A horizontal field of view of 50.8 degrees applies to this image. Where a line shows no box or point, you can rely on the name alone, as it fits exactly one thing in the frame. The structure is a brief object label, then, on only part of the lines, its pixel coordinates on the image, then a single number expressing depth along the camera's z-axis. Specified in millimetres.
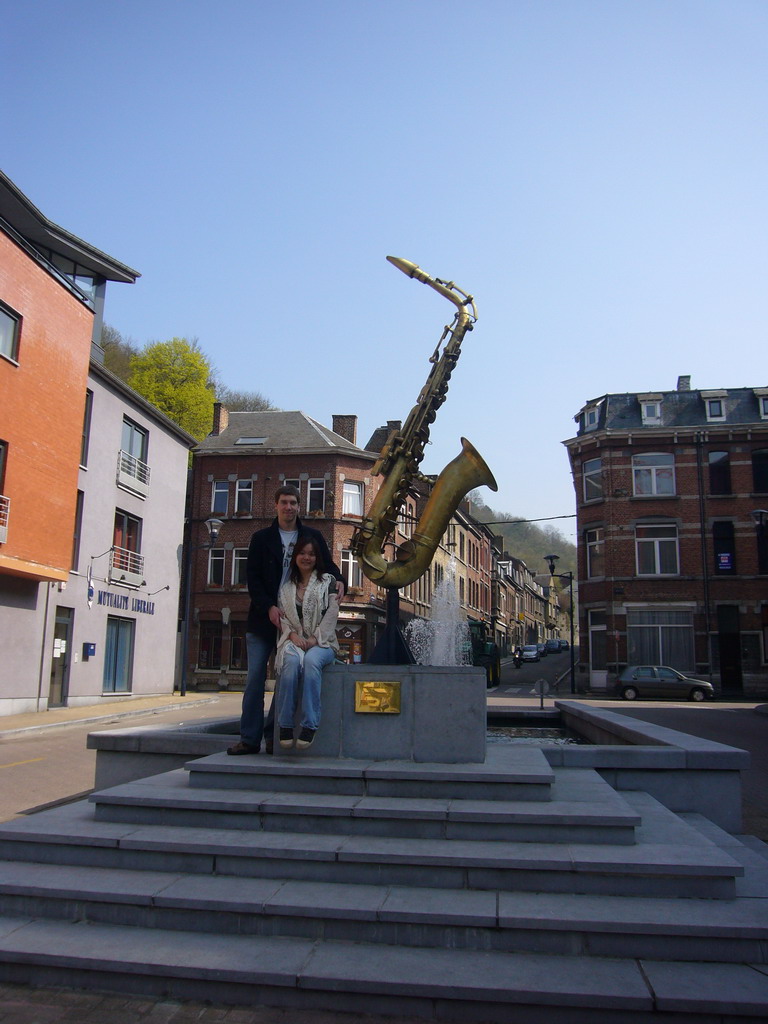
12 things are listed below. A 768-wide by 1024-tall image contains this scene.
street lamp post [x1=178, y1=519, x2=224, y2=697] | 30125
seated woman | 5957
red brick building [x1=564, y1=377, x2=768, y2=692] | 36719
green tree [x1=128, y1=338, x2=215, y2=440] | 50438
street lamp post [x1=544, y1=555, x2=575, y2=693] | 38438
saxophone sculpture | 8383
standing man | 6473
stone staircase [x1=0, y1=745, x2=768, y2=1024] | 3635
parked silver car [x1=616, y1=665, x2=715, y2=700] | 32406
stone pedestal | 6059
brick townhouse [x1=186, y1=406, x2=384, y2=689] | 39281
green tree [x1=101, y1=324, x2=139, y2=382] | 52062
